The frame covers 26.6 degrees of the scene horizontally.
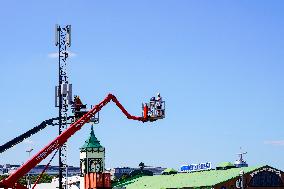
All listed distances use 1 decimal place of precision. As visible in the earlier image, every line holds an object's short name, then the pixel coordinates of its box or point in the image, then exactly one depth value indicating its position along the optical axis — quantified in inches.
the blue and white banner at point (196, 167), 4197.8
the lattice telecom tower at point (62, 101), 2190.0
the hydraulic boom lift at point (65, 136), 1658.5
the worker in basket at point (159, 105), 1913.1
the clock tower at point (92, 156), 3343.8
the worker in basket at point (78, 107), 2080.5
